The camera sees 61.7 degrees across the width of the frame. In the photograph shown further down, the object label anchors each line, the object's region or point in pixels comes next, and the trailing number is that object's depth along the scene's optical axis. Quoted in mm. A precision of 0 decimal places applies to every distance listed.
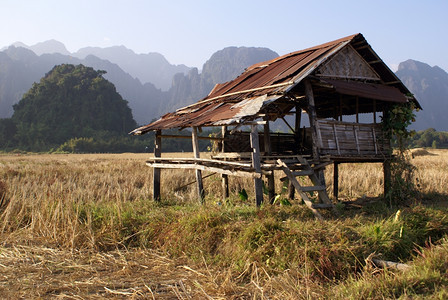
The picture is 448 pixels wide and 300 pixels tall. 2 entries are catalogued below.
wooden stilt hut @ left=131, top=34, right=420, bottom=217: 7926
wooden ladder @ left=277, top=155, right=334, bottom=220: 7278
